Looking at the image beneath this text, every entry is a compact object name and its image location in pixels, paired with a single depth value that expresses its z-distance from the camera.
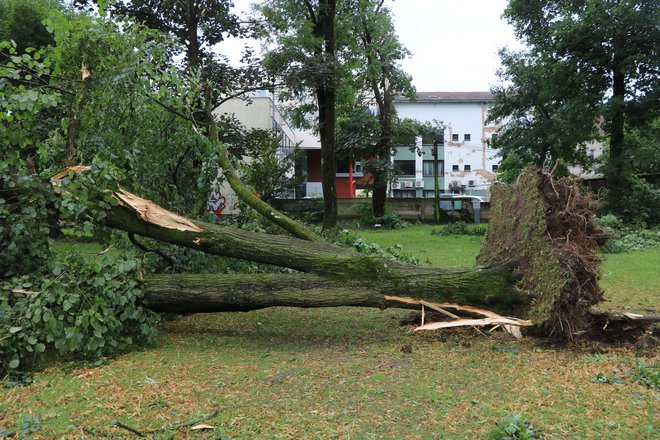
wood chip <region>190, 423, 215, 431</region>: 2.90
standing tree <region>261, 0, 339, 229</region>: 12.60
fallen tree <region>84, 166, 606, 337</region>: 4.66
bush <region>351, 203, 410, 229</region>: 21.97
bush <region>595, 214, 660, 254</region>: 11.95
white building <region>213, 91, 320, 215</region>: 23.96
